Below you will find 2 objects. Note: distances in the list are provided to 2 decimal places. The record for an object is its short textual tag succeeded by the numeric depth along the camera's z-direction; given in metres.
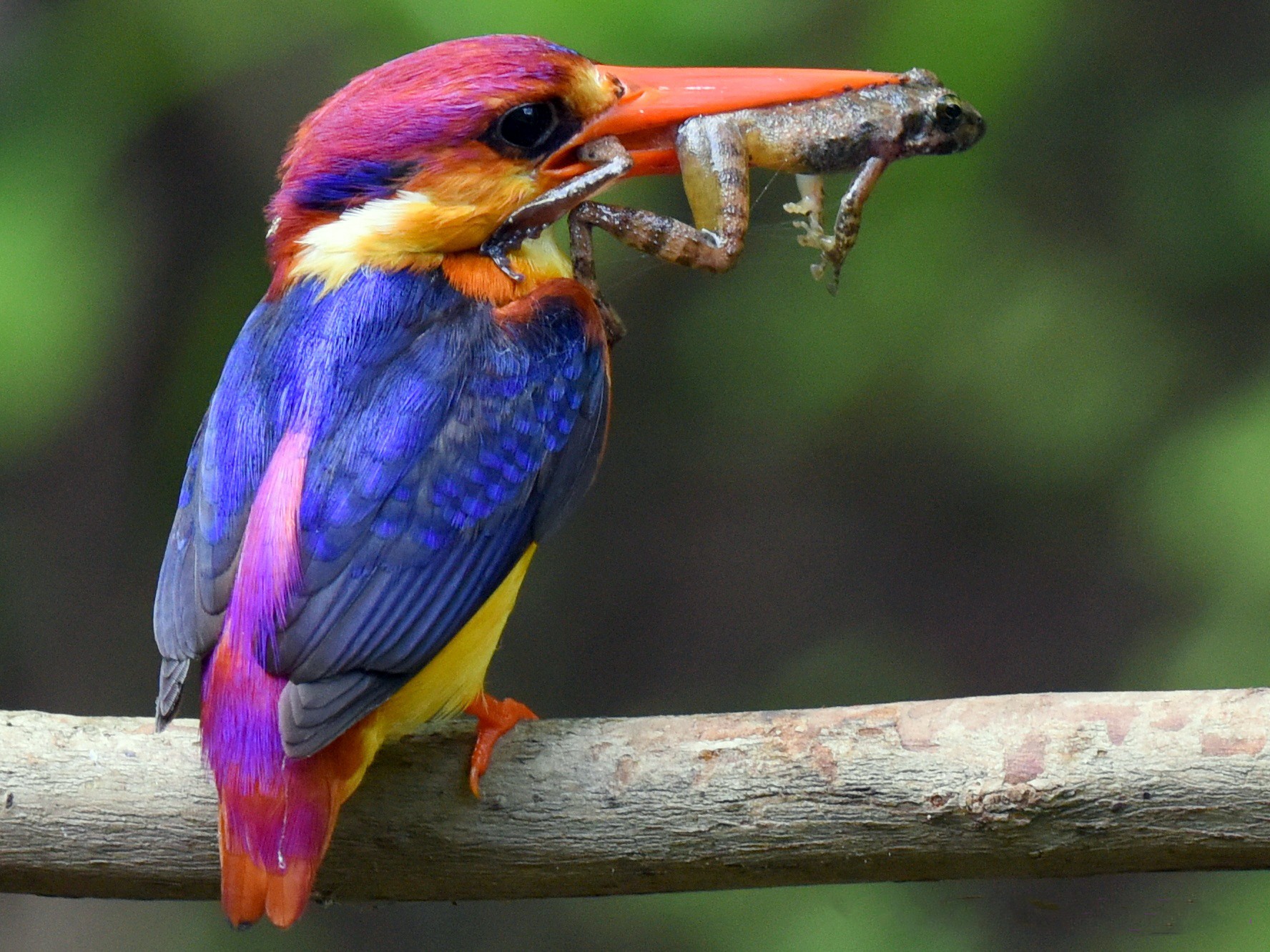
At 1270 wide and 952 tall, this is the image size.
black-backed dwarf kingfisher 2.29
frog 2.32
